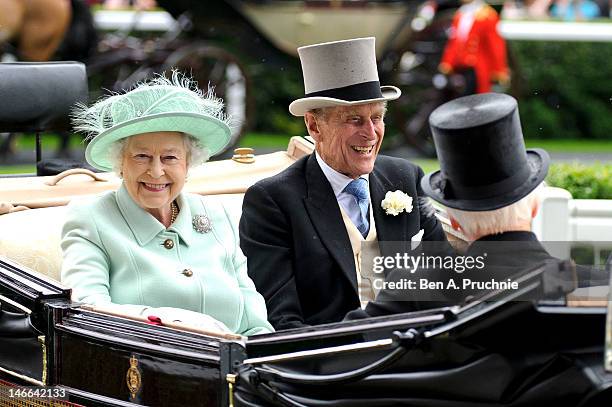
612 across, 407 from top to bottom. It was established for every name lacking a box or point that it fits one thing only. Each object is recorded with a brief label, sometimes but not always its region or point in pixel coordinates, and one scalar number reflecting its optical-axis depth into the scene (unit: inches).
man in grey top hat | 249.6
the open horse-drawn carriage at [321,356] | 171.2
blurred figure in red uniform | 842.2
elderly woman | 235.8
